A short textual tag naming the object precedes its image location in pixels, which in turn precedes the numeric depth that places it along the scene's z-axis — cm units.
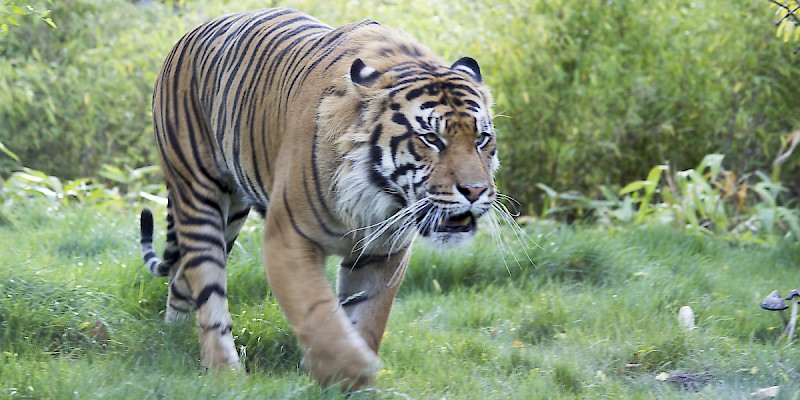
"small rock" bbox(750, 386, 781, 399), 711
